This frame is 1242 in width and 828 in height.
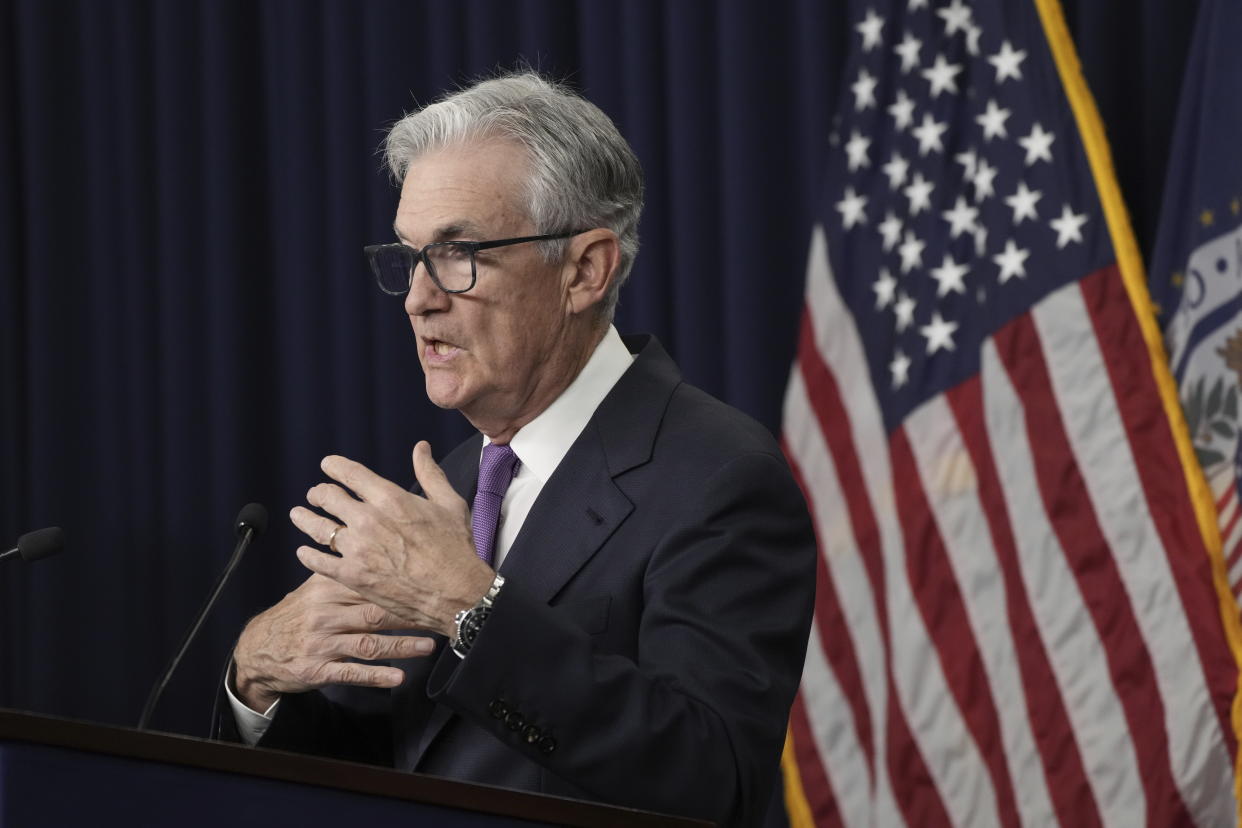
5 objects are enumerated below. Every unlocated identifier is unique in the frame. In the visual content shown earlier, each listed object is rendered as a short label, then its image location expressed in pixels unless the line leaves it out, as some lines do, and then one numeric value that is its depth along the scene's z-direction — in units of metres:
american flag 6.34
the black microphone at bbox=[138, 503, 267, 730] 5.61
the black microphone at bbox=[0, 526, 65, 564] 5.63
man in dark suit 5.34
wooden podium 5.01
